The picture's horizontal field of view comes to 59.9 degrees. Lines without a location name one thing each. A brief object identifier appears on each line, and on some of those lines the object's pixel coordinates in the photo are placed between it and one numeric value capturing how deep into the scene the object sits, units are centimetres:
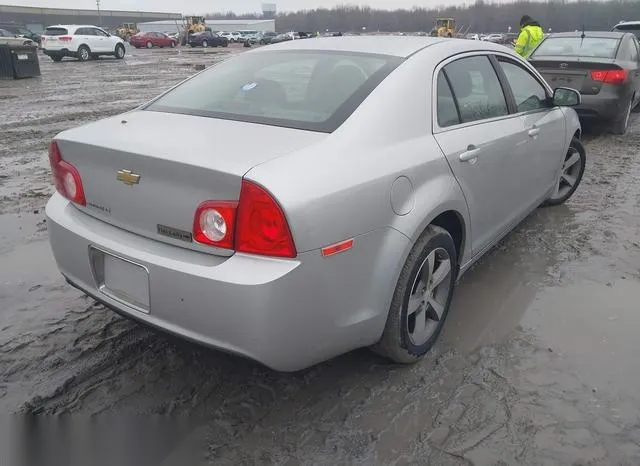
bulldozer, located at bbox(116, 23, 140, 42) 6512
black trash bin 1725
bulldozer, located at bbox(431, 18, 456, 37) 3906
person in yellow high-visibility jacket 1111
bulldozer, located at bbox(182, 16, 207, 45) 5711
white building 8976
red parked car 4784
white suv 2769
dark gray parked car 772
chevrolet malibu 208
